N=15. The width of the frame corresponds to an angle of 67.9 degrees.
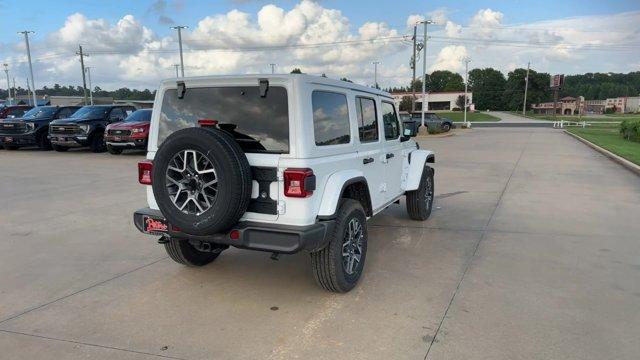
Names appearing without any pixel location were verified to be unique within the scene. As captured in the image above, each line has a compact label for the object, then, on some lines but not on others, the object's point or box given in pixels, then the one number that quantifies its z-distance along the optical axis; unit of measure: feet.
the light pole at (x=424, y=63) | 116.78
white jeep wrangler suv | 12.03
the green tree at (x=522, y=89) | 397.39
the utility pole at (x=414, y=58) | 141.49
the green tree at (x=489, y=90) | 443.73
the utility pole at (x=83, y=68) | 210.59
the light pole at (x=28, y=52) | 155.12
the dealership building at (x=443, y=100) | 363.74
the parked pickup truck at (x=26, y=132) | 59.06
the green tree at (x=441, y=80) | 480.36
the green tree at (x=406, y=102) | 245.04
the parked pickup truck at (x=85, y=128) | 55.31
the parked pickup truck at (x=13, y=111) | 74.54
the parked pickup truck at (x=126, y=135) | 51.67
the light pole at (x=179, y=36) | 161.89
